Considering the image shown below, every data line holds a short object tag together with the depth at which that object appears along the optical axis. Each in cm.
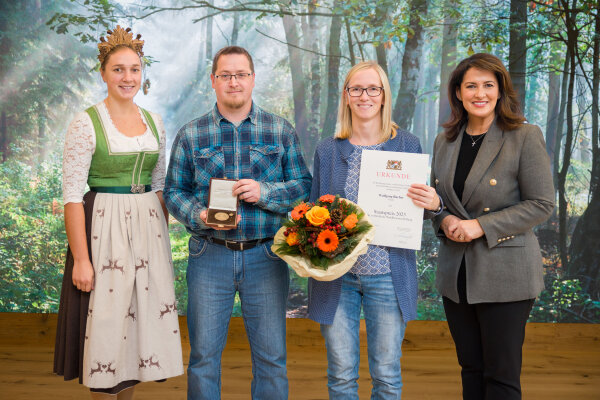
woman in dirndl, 201
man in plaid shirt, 209
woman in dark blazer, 185
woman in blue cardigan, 190
